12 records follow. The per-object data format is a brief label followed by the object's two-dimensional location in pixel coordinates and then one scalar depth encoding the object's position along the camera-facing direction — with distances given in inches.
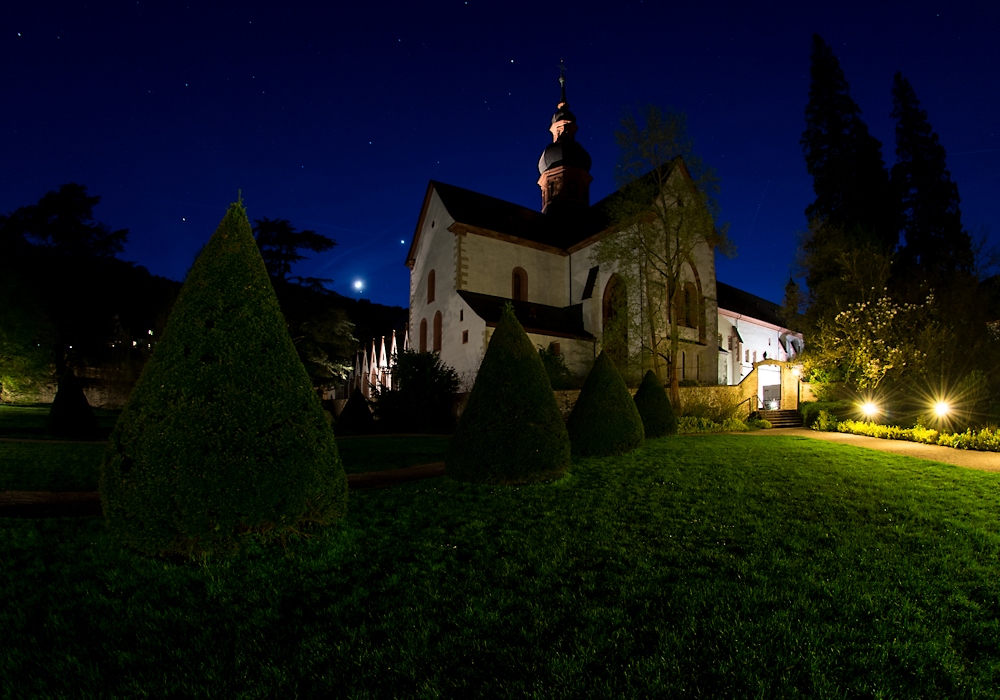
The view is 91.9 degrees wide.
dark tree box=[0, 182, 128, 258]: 1374.3
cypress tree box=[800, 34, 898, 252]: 1031.0
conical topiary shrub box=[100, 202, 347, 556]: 167.8
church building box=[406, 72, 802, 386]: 1097.4
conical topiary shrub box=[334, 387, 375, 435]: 804.6
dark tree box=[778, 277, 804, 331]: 1068.2
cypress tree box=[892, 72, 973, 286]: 1007.0
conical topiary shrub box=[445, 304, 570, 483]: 308.8
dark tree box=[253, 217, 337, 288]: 1317.7
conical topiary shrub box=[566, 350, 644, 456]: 427.2
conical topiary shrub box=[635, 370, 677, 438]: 597.3
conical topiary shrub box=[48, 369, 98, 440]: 582.2
